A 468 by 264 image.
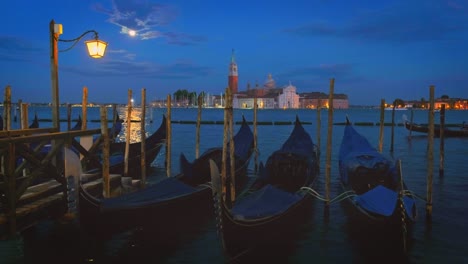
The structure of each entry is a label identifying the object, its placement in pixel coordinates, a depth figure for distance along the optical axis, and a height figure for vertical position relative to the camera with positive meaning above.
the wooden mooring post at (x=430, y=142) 6.53 -0.57
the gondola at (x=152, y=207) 5.21 -1.49
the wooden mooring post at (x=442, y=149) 11.16 -1.17
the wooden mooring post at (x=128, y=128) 9.20 -0.55
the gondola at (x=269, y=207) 4.80 -1.51
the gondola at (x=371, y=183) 5.54 -1.42
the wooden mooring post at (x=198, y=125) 10.38 -0.50
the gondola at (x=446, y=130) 24.62 -1.42
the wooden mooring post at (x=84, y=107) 7.88 -0.01
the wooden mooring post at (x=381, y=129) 11.30 -0.60
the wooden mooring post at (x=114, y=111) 15.12 -0.17
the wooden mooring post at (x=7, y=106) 6.92 +0.00
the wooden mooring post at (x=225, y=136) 6.86 -0.53
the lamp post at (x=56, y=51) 6.15 +0.91
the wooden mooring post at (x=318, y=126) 11.66 -0.56
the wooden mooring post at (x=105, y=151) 6.20 -0.71
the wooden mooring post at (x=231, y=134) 7.13 -0.49
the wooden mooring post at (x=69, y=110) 14.95 -0.13
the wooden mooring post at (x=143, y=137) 8.28 -0.66
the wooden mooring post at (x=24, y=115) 7.82 -0.18
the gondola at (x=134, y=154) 10.09 -1.45
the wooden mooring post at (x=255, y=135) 11.43 -0.81
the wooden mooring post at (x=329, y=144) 6.67 -0.64
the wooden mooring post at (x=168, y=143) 9.50 -0.89
